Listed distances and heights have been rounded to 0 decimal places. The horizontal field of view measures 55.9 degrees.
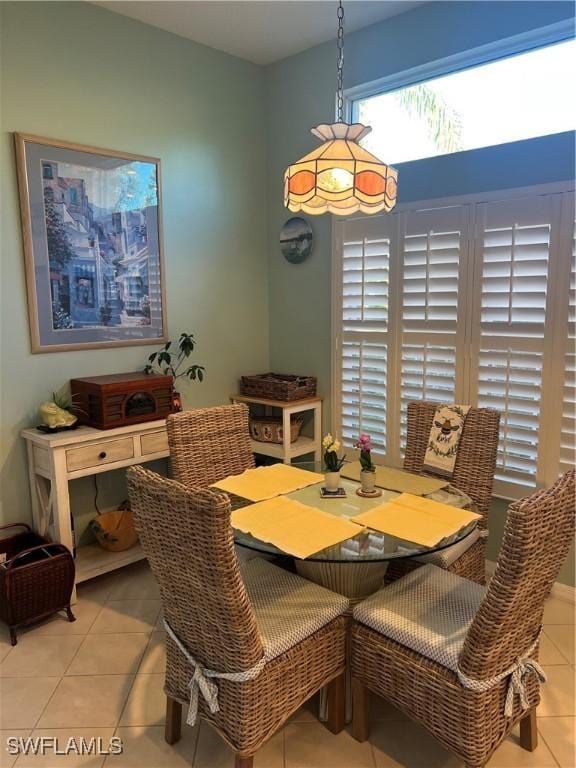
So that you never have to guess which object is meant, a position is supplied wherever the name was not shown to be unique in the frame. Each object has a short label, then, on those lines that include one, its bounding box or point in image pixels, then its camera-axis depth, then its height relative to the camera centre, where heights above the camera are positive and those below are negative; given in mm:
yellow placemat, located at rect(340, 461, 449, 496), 2268 -749
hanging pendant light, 1851 +453
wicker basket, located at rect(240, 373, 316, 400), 3447 -505
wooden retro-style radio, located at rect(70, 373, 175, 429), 2768 -461
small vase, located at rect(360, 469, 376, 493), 2186 -692
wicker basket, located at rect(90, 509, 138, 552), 2996 -1211
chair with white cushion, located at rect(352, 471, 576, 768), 1410 -1006
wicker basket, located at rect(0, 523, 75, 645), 2410 -1219
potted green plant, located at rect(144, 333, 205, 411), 3283 -322
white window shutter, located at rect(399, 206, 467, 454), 2908 +13
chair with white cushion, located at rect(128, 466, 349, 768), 1418 -996
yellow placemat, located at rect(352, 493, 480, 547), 1836 -756
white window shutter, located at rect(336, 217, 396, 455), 3207 -109
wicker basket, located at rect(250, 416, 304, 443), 3477 -776
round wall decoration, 3607 +462
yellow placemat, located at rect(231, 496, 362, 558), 1766 -753
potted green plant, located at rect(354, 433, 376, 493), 2182 -655
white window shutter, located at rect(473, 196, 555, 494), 2625 -77
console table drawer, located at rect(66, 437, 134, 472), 2646 -713
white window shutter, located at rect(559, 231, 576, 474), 2533 -424
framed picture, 2742 +357
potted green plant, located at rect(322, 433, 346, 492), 2186 -632
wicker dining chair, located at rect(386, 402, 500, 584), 2309 -781
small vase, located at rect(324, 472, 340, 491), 2209 -698
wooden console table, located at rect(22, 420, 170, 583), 2613 -762
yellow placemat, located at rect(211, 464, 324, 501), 2227 -739
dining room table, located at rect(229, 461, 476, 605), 1749 -780
